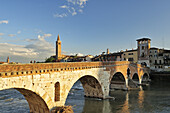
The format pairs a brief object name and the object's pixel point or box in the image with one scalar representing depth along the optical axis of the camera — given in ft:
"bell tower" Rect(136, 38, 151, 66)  192.74
